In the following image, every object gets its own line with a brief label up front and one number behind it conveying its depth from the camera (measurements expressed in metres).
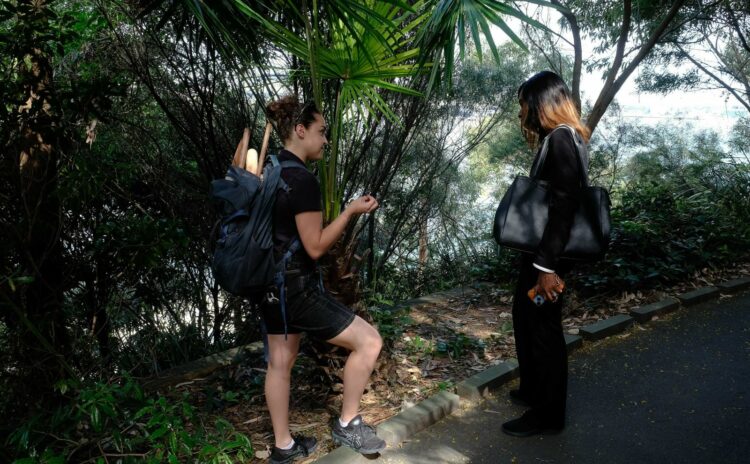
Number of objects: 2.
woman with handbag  2.37
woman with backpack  2.10
